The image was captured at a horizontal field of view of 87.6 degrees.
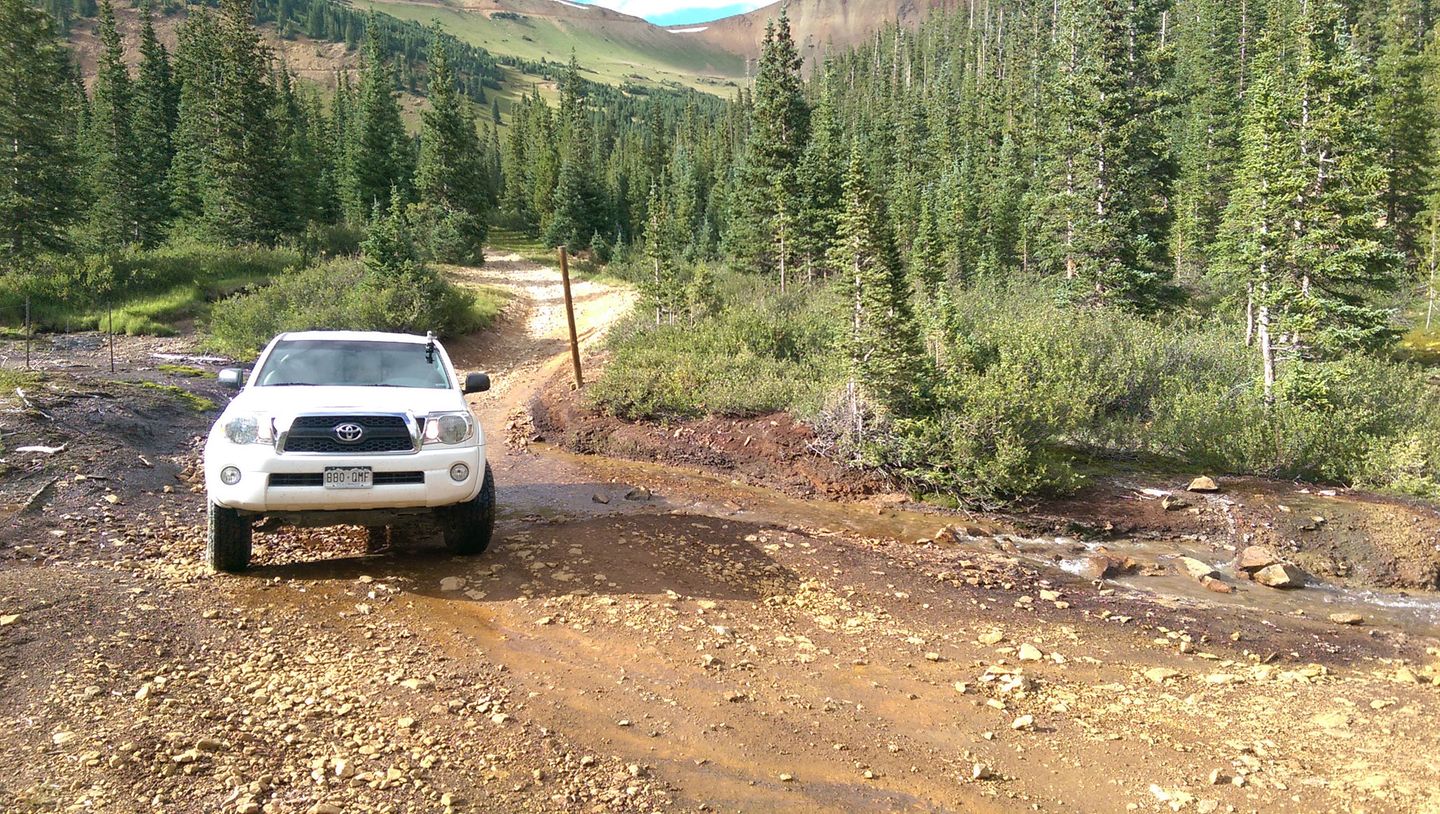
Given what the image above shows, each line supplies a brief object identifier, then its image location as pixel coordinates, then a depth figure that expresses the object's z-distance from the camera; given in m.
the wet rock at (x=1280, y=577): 8.98
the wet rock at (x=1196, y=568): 9.20
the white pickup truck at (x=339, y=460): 6.02
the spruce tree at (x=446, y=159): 47.19
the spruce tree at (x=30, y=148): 27.08
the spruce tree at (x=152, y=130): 42.69
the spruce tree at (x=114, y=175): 40.28
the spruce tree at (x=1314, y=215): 16.66
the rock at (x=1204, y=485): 11.77
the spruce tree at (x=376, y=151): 51.31
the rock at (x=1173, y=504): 11.42
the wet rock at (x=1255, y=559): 9.36
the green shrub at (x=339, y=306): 21.80
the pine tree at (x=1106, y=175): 25.91
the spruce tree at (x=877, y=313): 12.29
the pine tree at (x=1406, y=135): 41.54
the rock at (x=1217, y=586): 8.77
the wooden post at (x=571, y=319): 17.97
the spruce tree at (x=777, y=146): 33.16
